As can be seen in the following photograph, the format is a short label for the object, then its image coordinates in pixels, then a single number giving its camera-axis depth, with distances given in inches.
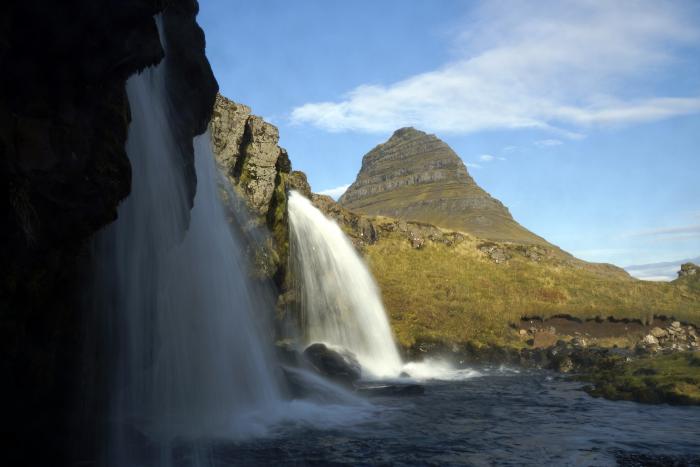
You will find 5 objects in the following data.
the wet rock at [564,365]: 1308.1
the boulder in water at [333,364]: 1038.4
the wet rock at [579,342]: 1630.7
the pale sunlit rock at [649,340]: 1644.2
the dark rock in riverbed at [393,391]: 935.0
